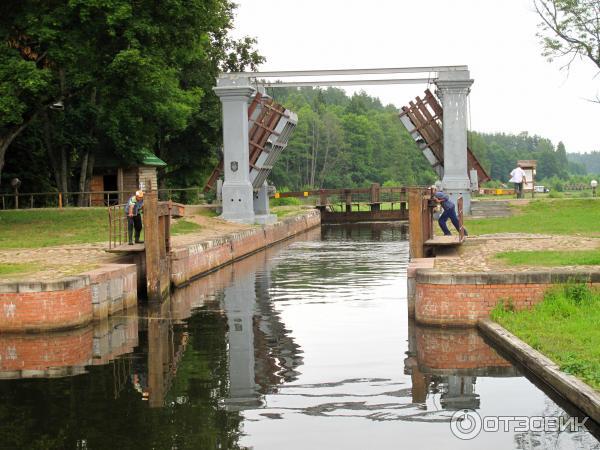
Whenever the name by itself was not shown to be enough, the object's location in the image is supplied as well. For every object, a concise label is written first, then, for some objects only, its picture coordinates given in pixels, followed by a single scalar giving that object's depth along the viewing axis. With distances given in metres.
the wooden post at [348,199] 57.34
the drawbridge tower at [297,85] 33.28
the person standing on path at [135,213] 20.73
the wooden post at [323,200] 59.38
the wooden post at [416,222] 18.81
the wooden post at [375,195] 55.78
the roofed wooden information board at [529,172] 43.37
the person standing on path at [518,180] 38.44
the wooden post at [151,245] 19.11
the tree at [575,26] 35.47
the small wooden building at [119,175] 43.97
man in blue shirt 21.58
